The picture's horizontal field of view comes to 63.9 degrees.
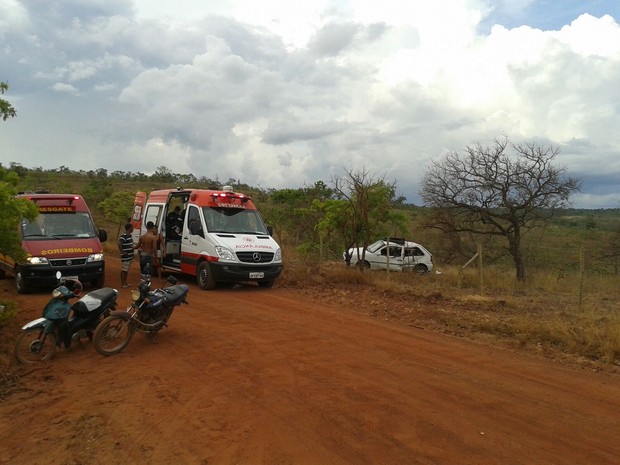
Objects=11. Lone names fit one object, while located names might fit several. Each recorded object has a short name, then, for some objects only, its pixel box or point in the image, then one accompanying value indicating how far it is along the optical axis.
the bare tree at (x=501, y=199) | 19.73
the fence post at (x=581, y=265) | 10.05
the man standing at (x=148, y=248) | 11.70
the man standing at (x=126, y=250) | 11.98
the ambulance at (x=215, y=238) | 12.08
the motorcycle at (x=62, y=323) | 6.39
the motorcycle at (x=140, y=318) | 6.77
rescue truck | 10.59
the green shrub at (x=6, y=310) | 6.39
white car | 20.53
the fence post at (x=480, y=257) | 12.67
